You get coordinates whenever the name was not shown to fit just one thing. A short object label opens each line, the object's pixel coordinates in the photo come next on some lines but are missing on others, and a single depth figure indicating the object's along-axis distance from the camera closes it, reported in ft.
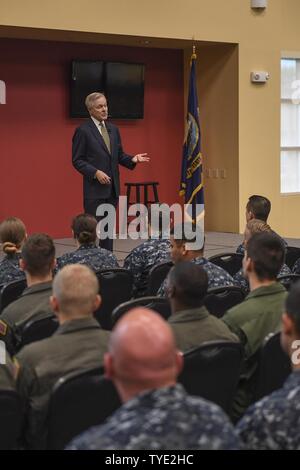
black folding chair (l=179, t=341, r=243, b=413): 16.02
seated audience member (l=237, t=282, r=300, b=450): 10.87
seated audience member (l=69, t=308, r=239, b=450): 9.41
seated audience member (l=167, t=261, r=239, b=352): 17.07
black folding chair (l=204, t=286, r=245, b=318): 22.40
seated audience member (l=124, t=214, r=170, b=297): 30.15
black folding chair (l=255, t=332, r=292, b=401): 17.36
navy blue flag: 58.15
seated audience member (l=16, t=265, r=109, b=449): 15.25
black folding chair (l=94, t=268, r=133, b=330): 26.35
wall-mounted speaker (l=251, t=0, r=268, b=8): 59.96
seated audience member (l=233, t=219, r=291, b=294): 26.59
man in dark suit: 41.03
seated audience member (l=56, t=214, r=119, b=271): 28.21
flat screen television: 57.24
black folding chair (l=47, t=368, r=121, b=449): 14.29
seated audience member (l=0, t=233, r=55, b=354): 20.18
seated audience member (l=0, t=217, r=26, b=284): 26.99
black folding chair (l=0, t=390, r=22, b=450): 13.83
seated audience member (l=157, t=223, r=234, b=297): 24.67
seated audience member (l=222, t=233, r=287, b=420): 18.25
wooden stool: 60.54
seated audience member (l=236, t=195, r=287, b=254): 33.30
